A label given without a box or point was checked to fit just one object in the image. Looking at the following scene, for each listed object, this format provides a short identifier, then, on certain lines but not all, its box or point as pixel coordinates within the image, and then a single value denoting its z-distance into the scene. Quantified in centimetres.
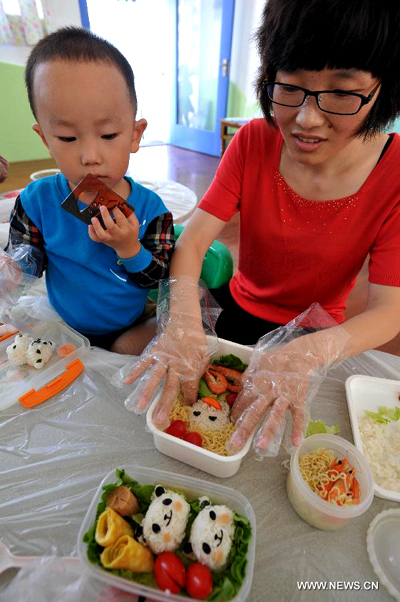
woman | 65
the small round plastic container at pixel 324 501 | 55
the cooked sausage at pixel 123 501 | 54
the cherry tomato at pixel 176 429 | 68
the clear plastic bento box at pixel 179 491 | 47
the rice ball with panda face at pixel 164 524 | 51
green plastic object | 128
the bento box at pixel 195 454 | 62
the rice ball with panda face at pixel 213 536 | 50
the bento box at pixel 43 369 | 77
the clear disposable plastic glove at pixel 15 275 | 87
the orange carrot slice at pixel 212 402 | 76
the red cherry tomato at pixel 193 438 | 67
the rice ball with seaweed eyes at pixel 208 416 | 72
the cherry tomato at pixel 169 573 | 48
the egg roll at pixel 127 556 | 48
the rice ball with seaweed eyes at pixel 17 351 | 81
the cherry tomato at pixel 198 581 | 47
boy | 74
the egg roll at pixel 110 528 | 49
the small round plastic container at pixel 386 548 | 54
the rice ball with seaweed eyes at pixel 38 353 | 81
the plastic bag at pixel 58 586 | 49
